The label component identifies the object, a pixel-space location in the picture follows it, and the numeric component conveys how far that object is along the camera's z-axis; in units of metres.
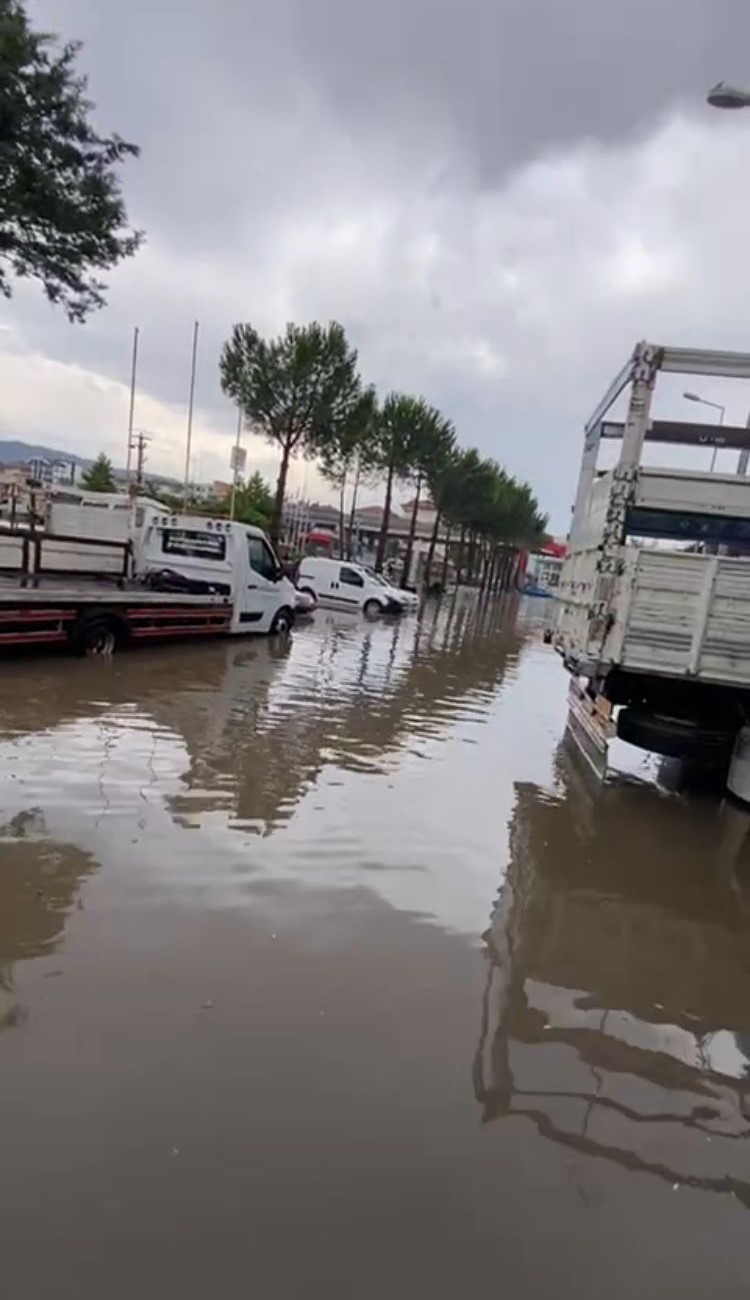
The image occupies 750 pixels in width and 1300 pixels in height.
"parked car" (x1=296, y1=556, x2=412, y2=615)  29.50
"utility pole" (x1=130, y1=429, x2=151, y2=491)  28.95
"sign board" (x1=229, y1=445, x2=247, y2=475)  23.78
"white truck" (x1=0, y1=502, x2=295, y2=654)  11.09
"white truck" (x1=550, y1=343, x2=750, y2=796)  6.64
